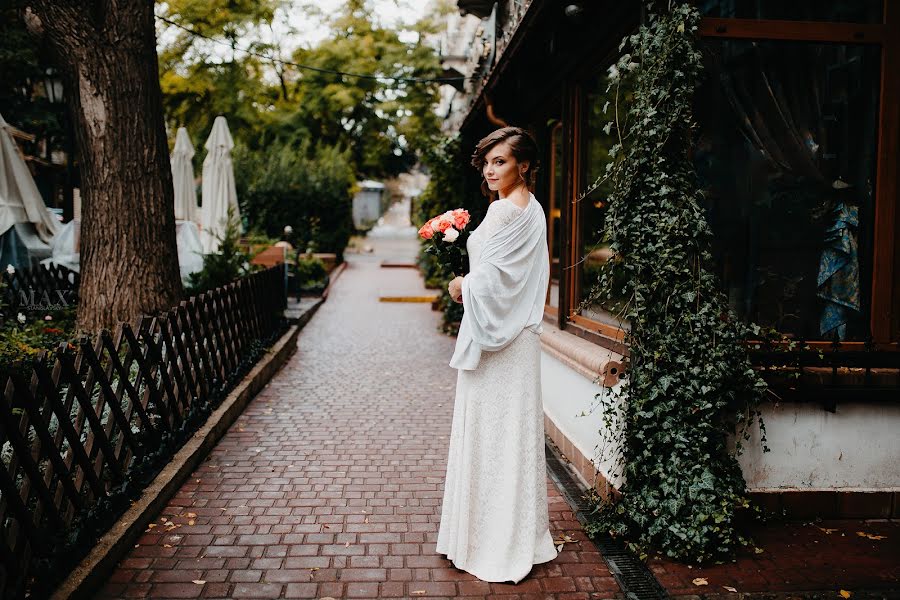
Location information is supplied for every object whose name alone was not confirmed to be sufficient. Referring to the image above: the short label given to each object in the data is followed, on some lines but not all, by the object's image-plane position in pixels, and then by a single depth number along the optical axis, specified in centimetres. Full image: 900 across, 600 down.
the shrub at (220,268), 923
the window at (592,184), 584
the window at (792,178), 436
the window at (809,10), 434
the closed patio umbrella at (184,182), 1213
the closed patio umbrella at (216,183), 1291
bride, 345
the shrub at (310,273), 1683
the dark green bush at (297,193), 2080
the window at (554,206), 743
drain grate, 341
